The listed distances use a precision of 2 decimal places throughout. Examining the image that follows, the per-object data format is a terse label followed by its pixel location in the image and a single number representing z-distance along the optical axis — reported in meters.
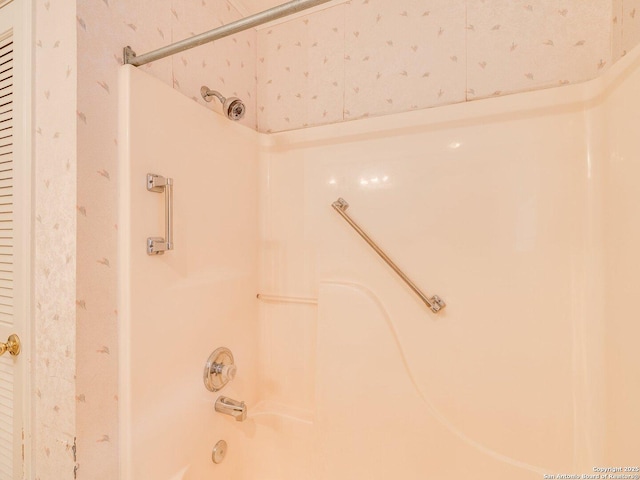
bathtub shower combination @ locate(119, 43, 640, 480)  0.88
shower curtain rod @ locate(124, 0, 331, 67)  0.66
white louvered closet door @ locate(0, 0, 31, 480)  0.86
